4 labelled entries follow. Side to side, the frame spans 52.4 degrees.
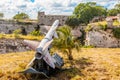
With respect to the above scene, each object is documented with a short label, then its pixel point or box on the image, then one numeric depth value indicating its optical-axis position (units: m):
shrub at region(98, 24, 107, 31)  15.93
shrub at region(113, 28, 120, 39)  15.50
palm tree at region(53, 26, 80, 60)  9.83
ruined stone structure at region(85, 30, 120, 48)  15.68
